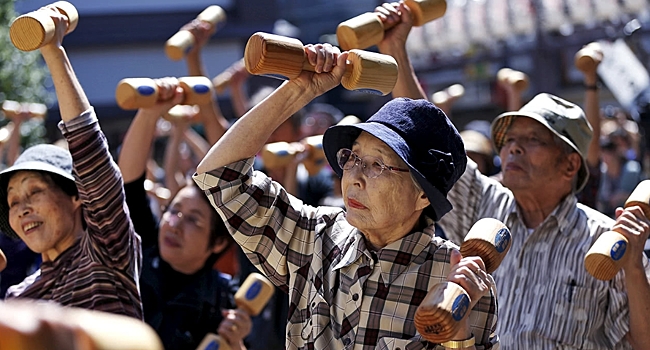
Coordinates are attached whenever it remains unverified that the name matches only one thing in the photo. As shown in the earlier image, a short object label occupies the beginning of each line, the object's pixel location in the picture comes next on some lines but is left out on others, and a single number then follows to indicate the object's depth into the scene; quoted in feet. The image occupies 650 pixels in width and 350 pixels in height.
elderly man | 10.17
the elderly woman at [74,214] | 9.34
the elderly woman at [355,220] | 7.73
